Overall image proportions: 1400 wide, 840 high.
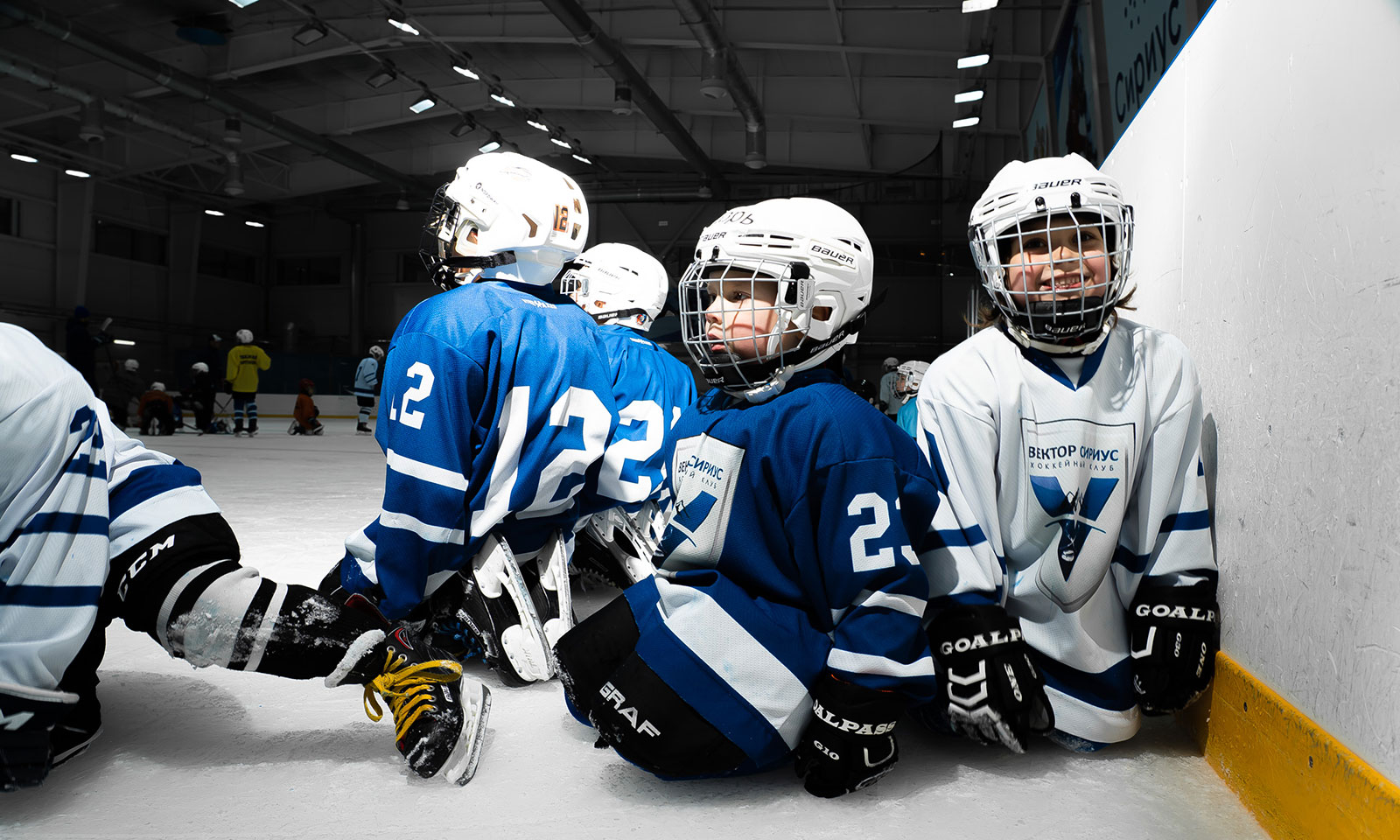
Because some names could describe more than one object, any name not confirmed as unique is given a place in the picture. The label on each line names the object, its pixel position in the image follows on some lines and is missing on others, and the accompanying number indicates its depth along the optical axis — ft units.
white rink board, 3.67
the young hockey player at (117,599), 4.47
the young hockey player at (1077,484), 5.34
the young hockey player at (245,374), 41.65
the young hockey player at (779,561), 4.72
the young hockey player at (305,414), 42.29
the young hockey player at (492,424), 6.56
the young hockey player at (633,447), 8.29
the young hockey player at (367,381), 45.09
